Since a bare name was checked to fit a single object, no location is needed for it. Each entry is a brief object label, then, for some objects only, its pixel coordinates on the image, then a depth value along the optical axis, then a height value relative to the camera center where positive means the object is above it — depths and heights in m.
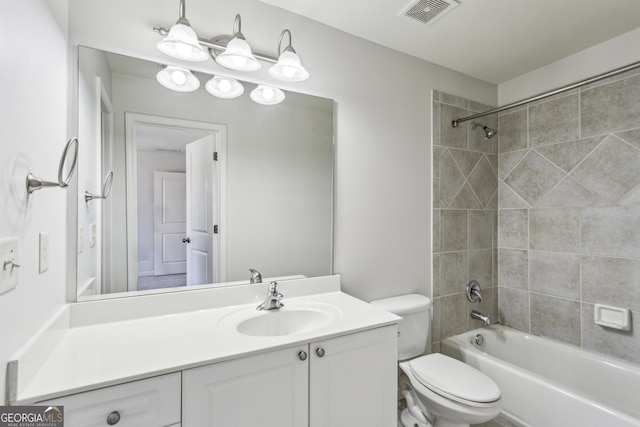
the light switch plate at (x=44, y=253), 0.90 -0.11
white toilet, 1.35 -0.83
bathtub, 1.39 -0.93
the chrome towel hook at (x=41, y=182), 0.81 +0.09
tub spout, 2.18 -0.75
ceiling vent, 1.48 +1.06
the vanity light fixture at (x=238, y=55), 1.29 +0.70
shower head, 2.20 +0.63
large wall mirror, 1.23 +0.15
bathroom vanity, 0.79 -0.45
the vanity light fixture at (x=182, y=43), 1.17 +0.70
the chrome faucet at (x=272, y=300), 1.37 -0.39
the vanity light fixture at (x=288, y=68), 1.41 +0.71
